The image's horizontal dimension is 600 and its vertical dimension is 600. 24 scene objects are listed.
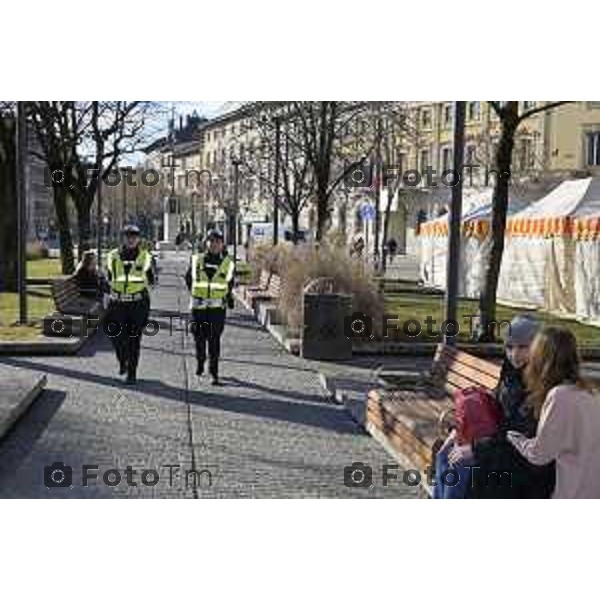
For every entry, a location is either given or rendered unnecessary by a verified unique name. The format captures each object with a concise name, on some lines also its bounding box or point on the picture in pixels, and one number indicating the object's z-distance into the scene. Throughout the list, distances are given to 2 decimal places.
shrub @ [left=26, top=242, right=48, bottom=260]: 45.25
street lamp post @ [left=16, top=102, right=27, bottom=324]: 14.43
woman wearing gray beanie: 4.75
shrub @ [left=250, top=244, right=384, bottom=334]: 14.39
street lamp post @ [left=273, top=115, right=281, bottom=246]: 24.73
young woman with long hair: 4.45
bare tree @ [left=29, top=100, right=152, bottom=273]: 22.11
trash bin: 12.74
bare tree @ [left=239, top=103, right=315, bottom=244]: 25.66
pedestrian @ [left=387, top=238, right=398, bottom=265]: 32.12
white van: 35.01
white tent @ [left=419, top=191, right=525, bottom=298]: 23.55
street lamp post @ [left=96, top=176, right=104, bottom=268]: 21.12
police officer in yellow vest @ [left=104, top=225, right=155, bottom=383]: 10.41
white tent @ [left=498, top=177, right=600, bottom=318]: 18.91
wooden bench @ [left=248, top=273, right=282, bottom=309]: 17.47
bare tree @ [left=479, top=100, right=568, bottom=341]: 13.70
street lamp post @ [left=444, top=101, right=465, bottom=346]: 9.99
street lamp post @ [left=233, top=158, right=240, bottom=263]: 26.12
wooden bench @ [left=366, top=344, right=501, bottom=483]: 6.70
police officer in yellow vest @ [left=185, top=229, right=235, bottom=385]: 10.53
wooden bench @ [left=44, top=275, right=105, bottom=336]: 14.48
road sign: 26.64
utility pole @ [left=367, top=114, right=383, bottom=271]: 21.23
